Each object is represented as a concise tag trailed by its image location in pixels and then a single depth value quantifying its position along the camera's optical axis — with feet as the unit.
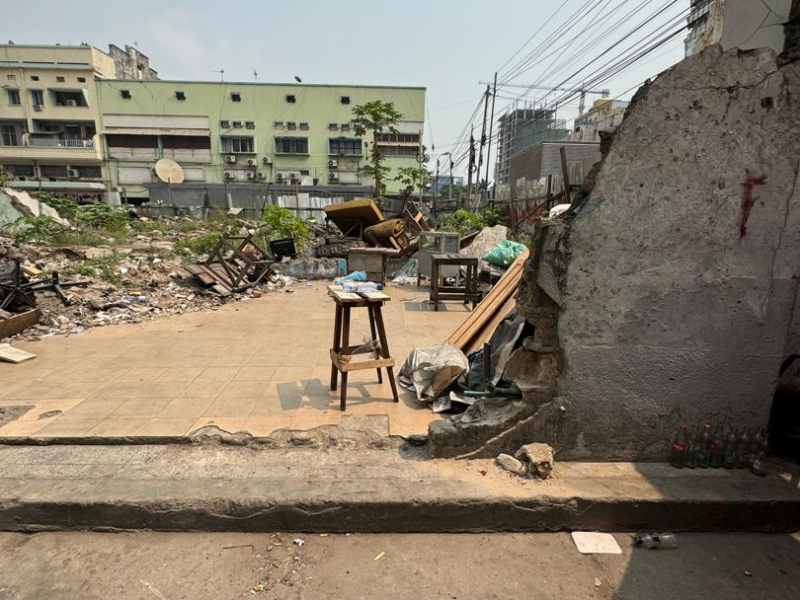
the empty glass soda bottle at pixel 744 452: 8.95
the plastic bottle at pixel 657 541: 7.77
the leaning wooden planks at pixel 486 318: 14.37
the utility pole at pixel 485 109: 73.51
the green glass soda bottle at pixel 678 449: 8.97
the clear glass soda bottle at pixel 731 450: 8.96
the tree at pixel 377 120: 61.31
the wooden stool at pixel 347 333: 11.65
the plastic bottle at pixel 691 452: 9.02
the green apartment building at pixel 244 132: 121.70
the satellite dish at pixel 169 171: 108.17
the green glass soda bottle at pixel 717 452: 8.96
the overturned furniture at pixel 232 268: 29.12
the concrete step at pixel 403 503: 8.05
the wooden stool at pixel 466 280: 25.04
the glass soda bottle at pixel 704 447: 9.01
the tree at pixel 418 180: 64.36
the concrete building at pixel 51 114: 118.11
